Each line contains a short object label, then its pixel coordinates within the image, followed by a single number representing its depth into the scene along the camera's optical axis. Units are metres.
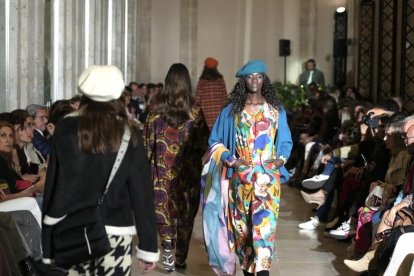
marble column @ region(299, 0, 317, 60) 23.91
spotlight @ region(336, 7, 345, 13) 22.57
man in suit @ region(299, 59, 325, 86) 22.18
